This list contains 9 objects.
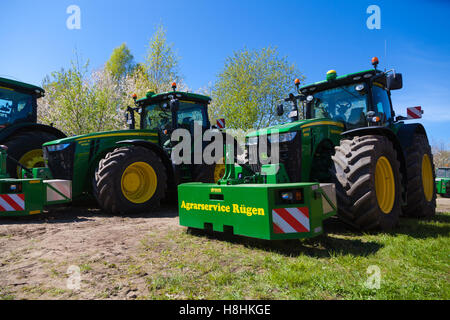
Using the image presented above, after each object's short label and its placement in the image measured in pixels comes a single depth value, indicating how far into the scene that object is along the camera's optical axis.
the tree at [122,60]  38.34
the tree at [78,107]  16.67
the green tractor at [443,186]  14.44
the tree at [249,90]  20.16
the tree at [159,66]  20.11
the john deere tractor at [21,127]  6.96
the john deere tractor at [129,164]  5.89
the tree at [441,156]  44.85
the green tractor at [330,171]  3.37
